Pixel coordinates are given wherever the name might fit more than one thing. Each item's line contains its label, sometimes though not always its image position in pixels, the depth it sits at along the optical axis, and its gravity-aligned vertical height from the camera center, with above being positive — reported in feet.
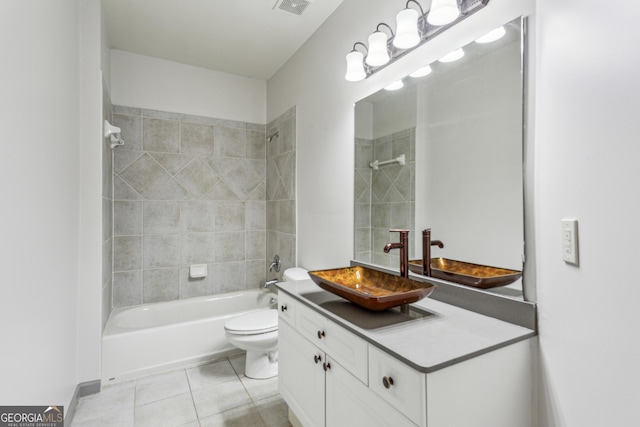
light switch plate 2.85 -0.27
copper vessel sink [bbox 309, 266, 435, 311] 3.85 -1.10
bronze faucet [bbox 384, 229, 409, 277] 4.83 -0.61
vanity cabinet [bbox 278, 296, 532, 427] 2.84 -1.85
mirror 3.98 +0.83
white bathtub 7.30 -3.26
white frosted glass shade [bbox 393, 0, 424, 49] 4.72 +2.87
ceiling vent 7.04 +4.83
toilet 7.06 -2.92
